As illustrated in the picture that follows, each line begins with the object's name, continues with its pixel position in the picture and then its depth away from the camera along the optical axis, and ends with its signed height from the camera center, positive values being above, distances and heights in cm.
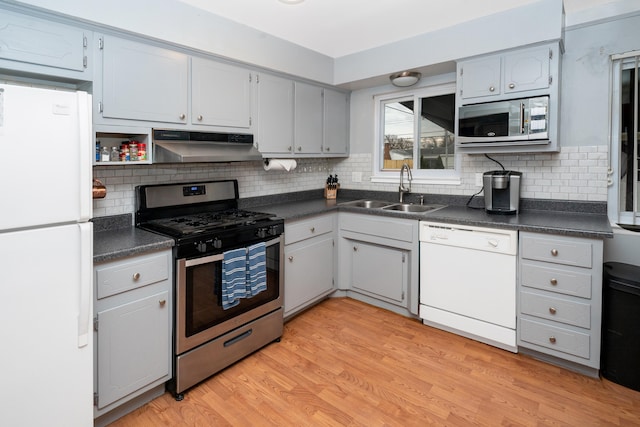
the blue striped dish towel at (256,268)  245 -44
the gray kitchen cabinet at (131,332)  180 -68
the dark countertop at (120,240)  182 -21
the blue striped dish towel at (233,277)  229 -47
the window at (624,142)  262 +50
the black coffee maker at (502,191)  279 +13
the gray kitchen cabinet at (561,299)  224 -59
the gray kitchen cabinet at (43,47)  174 +80
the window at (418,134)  356 +77
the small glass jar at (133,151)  229 +34
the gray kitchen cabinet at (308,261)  296 -49
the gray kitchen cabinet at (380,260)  306 -49
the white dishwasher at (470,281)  257 -57
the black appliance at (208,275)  211 -45
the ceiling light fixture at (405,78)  338 +123
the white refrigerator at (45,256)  134 -21
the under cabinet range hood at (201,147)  232 +41
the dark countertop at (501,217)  229 -7
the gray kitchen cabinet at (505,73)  262 +103
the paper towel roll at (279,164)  325 +38
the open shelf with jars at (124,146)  218 +37
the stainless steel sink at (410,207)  346 +0
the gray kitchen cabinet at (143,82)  209 +76
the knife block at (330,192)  414 +16
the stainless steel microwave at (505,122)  262 +65
